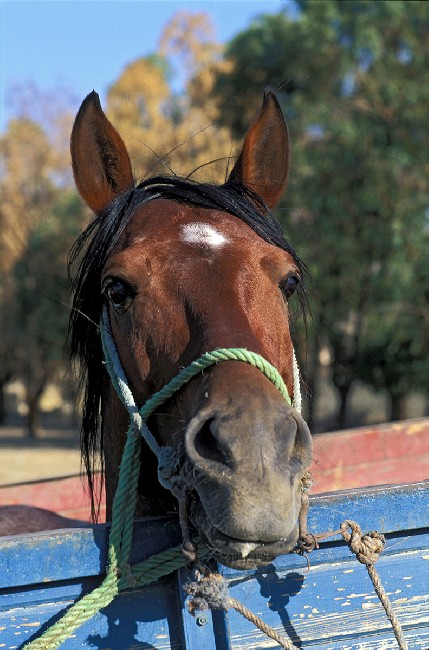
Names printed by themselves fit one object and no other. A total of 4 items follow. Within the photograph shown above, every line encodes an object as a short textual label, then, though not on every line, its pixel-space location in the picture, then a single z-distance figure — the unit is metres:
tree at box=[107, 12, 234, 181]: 14.32
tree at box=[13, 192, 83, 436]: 15.89
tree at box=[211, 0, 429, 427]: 11.53
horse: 1.22
